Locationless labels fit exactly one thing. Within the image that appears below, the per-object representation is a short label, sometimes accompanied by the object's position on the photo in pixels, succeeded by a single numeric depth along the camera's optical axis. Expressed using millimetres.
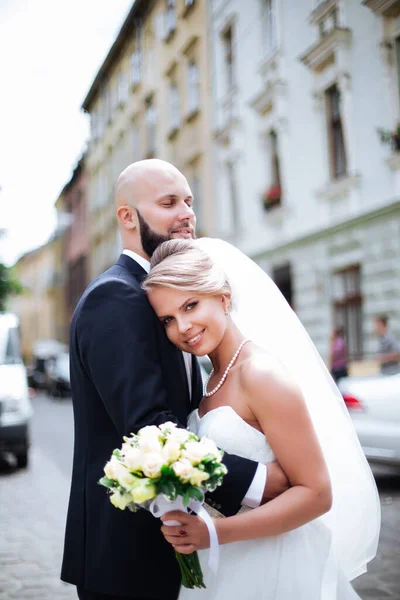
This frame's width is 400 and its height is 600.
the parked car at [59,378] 28219
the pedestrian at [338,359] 13625
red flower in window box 17969
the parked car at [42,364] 34750
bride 2186
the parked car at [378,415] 7598
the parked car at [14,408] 10344
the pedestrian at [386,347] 12164
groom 2182
